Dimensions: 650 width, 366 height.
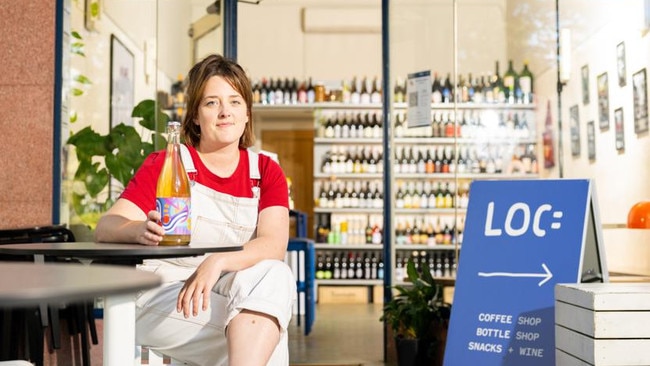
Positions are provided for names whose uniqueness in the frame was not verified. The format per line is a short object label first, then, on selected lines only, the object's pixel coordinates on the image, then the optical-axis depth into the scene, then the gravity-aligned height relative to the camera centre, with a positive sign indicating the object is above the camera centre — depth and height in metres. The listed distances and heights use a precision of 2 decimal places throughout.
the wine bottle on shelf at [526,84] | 5.15 +0.73
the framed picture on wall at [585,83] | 5.08 +0.72
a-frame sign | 3.50 -0.21
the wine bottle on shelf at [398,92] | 5.63 +0.76
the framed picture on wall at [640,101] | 4.88 +0.60
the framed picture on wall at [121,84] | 5.19 +0.78
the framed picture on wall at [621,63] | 4.98 +0.81
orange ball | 4.30 -0.01
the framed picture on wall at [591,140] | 5.07 +0.40
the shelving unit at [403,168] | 5.44 +0.36
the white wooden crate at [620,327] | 2.61 -0.32
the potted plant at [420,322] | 4.75 -0.56
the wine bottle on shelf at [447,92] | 5.50 +0.73
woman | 2.12 -0.06
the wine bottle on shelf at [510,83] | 5.33 +0.77
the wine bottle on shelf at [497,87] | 5.55 +0.77
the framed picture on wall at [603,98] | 5.05 +0.63
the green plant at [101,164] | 4.87 +0.27
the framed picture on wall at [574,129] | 5.11 +0.47
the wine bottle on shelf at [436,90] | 5.46 +0.74
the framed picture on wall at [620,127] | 5.02 +0.47
